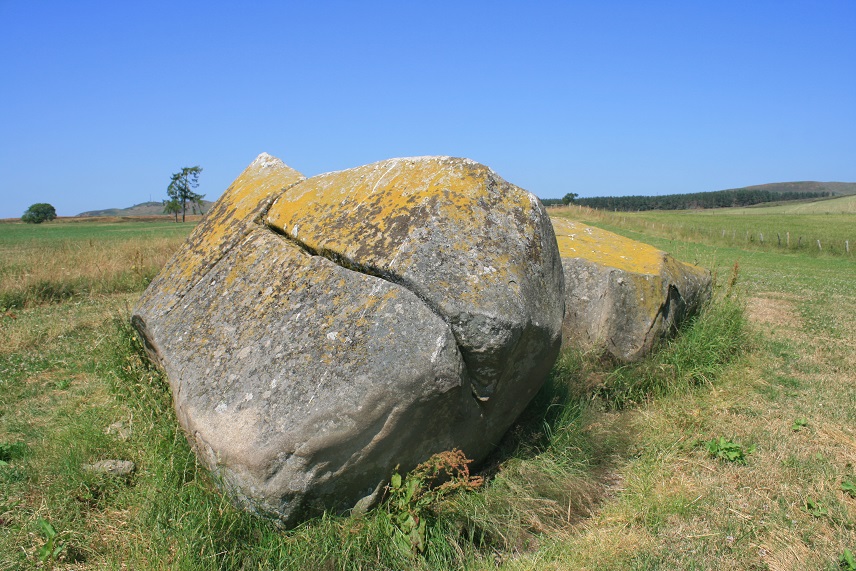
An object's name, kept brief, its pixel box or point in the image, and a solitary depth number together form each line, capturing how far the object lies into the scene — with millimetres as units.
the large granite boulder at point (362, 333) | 3383
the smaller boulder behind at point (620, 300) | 6113
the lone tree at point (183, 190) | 96125
